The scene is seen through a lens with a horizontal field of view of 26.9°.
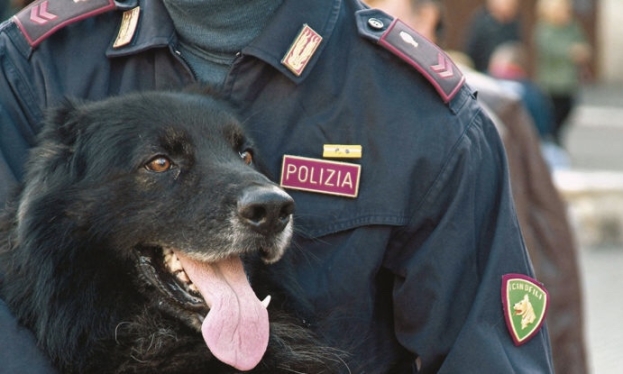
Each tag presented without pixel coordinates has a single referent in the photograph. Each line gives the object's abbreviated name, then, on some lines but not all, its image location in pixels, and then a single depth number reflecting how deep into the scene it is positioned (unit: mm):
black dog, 3166
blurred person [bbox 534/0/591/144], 16000
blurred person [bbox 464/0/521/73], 14578
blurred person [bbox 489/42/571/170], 11938
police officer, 3363
